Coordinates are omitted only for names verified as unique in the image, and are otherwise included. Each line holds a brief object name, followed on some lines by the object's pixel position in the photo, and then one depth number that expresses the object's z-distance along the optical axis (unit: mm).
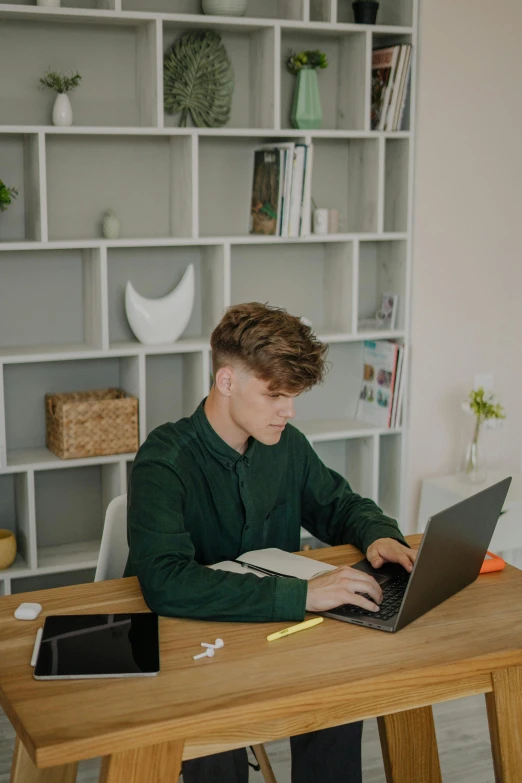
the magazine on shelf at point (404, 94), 3512
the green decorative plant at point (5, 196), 3037
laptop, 1641
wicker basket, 3201
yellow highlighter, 1668
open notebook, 1897
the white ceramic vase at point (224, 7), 3234
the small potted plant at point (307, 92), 3428
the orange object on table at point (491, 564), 2018
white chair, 2234
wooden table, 1385
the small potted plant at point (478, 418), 3613
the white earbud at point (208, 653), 1588
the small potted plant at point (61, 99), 3105
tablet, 1519
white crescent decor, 3297
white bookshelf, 3203
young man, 1748
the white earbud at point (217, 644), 1623
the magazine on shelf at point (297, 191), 3357
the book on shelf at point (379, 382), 3687
